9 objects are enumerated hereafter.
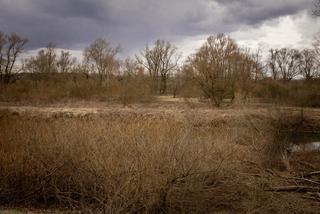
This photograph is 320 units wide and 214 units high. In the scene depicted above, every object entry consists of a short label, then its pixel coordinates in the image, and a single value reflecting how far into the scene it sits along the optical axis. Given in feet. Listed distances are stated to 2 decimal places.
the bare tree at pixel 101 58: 191.01
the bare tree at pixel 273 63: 249.59
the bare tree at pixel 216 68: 108.99
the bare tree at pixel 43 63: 206.68
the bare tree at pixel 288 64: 246.27
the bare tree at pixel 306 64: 225.35
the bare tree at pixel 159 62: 223.10
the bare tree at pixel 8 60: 180.24
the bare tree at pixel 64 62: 213.30
